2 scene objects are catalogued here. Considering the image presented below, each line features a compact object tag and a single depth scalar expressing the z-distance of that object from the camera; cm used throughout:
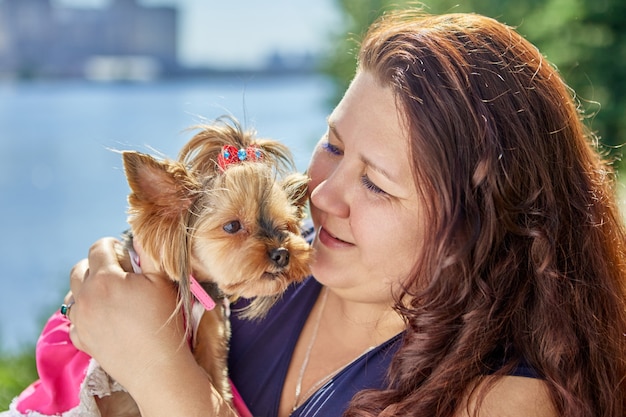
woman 90
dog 96
